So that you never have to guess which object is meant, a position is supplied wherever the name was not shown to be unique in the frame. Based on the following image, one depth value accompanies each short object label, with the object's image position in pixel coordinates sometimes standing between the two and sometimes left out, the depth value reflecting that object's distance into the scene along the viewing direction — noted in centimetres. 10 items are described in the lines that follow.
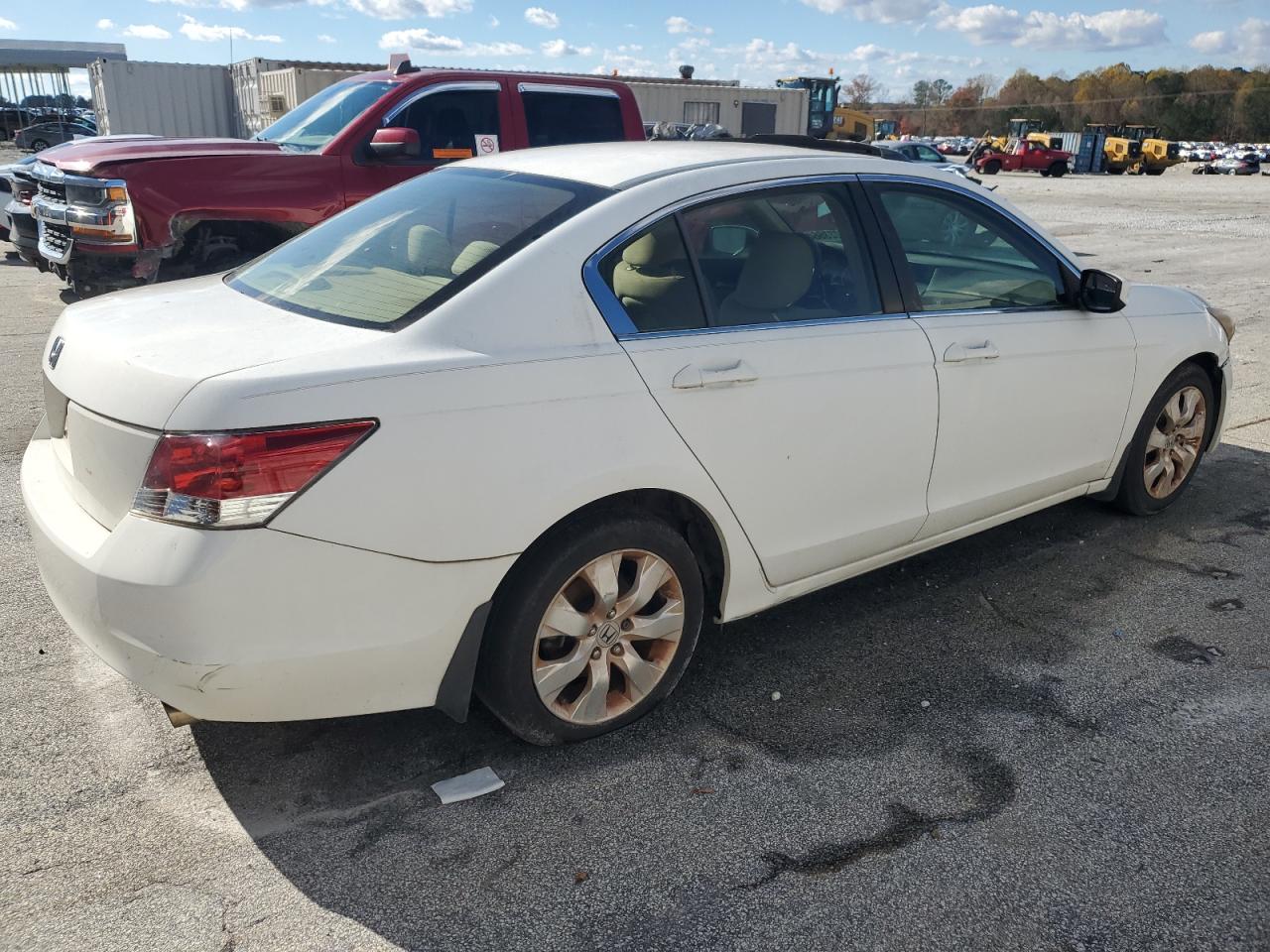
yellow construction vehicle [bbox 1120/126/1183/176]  4975
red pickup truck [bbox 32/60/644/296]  678
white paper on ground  285
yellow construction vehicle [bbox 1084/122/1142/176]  4947
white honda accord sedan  242
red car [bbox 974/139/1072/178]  4475
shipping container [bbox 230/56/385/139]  2164
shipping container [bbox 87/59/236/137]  2214
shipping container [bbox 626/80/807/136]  2602
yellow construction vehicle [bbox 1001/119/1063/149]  4562
